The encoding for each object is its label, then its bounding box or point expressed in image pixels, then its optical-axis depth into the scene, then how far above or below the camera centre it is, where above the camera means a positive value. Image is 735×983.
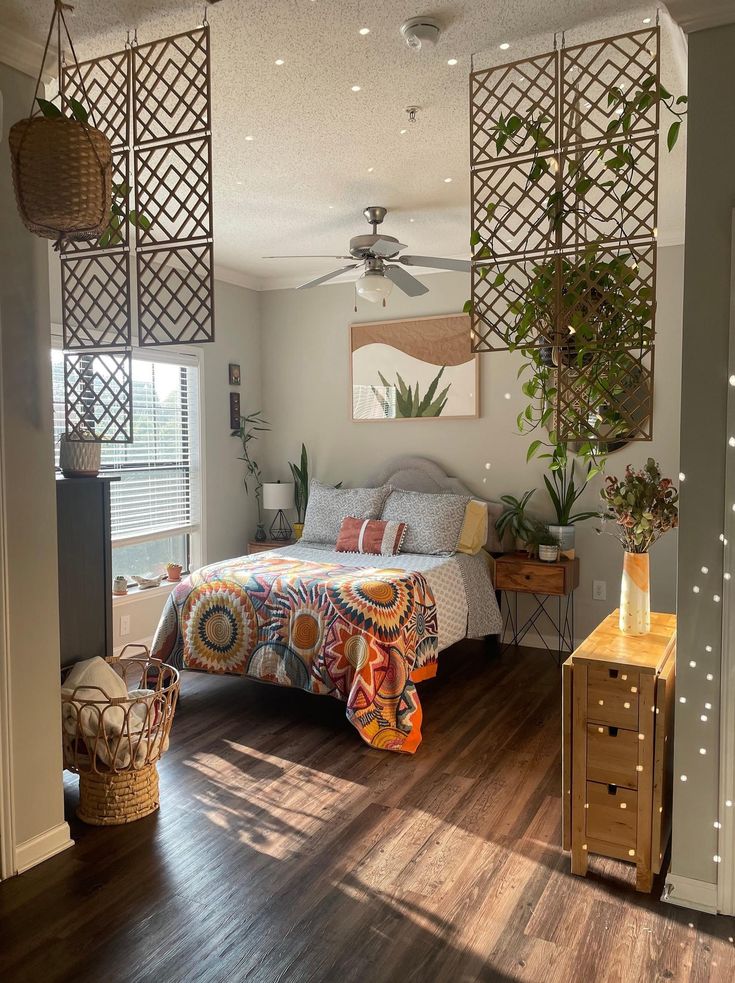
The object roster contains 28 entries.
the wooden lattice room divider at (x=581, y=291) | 2.36 +0.46
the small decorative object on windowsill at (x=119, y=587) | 5.06 -0.97
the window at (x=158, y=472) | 5.22 -0.24
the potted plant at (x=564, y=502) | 5.02 -0.44
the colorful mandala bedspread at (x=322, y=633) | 3.64 -0.99
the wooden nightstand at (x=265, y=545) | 5.89 -0.82
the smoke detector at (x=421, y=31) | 2.45 +1.29
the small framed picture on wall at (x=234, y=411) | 6.07 +0.21
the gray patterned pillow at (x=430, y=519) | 5.00 -0.55
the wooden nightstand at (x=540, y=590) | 4.84 -0.97
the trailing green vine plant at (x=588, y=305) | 2.38 +0.42
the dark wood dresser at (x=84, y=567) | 3.08 -0.53
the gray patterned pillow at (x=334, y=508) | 5.39 -0.50
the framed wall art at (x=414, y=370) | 5.52 +0.49
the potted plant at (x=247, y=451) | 6.17 -0.11
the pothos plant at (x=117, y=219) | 2.43 +0.71
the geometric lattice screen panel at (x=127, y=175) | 2.37 +0.83
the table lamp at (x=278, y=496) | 6.01 -0.45
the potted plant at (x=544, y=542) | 4.90 -0.68
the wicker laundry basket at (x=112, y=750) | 2.84 -1.15
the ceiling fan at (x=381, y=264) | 4.04 +0.91
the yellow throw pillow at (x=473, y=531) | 5.04 -0.62
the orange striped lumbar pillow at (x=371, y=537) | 5.04 -0.66
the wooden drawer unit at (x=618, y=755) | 2.45 -1.03
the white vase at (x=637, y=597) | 2.81 -0.59
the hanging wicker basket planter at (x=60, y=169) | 1.93 +0.68
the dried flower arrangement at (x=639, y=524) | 2.81 -0.32
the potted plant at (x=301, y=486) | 6.14 -0.39
